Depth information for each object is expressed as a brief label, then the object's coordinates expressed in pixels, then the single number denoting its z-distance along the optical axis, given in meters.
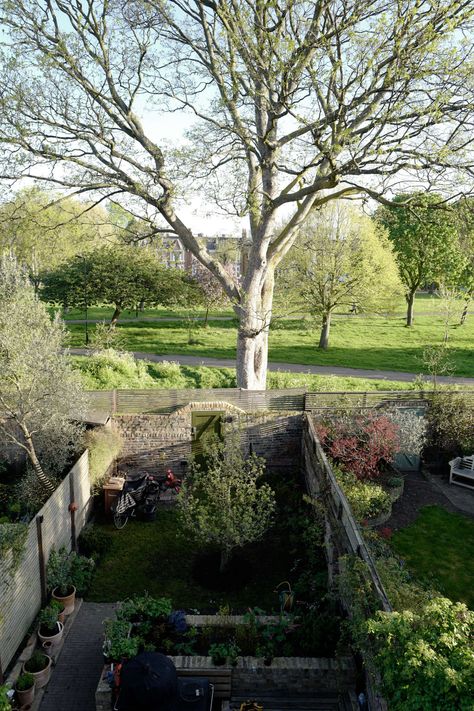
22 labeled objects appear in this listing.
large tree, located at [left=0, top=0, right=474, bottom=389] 12.60
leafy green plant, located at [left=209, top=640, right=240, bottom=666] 7.81
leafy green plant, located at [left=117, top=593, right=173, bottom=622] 8.80
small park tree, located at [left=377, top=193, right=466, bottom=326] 37.00
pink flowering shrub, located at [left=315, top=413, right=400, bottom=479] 13.45
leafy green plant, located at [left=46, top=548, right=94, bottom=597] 9.73
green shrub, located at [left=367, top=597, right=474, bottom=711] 4.81
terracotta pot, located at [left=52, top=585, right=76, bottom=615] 9.52
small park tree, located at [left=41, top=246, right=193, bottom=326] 27.45
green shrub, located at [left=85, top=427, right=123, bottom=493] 12.94
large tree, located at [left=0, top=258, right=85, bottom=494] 10.57
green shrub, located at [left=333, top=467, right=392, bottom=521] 11.77
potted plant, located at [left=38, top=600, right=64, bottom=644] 8.72
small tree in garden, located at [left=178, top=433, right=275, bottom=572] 10.23
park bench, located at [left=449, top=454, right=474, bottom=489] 14.55
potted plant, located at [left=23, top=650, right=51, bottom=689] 8.00
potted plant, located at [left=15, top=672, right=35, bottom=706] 7.60
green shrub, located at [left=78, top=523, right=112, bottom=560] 11.36
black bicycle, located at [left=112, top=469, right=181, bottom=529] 12.47
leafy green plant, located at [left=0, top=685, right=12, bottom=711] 6.06
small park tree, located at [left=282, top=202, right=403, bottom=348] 28.53
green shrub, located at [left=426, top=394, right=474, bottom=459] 15.09
